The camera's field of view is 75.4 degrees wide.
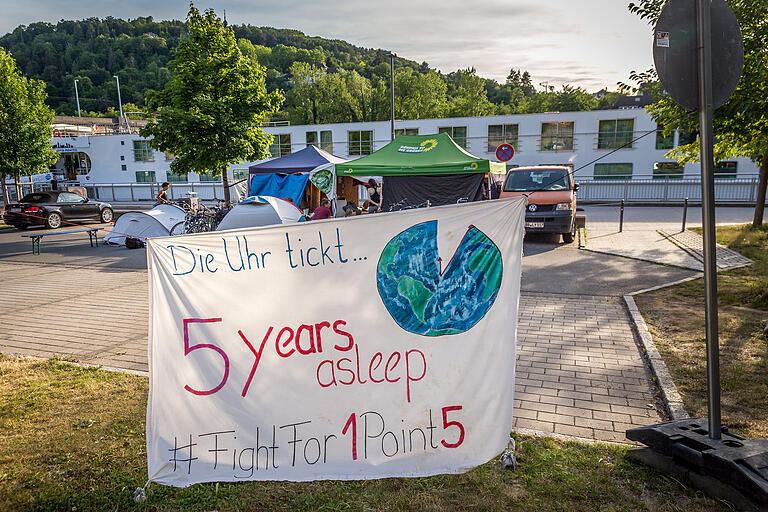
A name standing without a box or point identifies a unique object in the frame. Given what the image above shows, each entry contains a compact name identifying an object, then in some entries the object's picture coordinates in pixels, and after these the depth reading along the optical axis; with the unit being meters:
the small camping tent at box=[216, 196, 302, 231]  13.80
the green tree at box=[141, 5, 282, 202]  18.27
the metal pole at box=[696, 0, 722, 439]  3.24
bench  14.88
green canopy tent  14.38
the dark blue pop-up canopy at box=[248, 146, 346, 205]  15.86
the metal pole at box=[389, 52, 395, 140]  27.89
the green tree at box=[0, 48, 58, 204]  22.61
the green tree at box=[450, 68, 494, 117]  65.62
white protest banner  3.08
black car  20.75
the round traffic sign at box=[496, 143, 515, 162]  18.11
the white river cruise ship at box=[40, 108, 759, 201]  34.06
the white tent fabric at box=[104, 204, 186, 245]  15.19
